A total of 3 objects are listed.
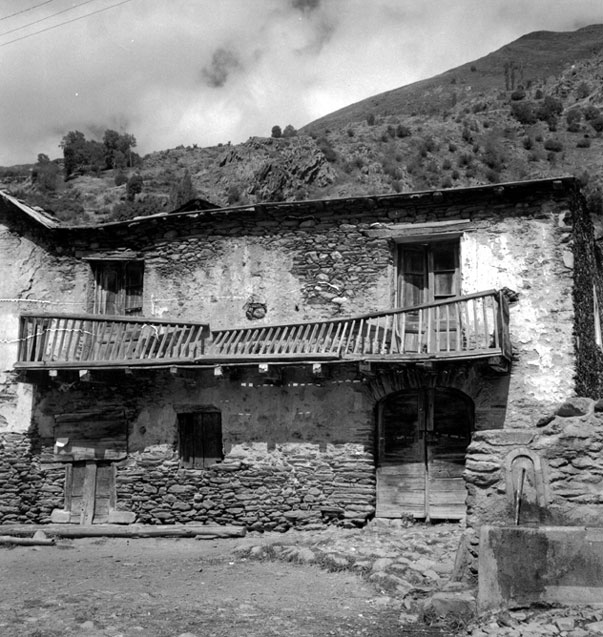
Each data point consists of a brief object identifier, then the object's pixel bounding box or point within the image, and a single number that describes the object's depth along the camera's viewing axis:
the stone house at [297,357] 14.38
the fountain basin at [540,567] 7.17
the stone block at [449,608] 7.43
